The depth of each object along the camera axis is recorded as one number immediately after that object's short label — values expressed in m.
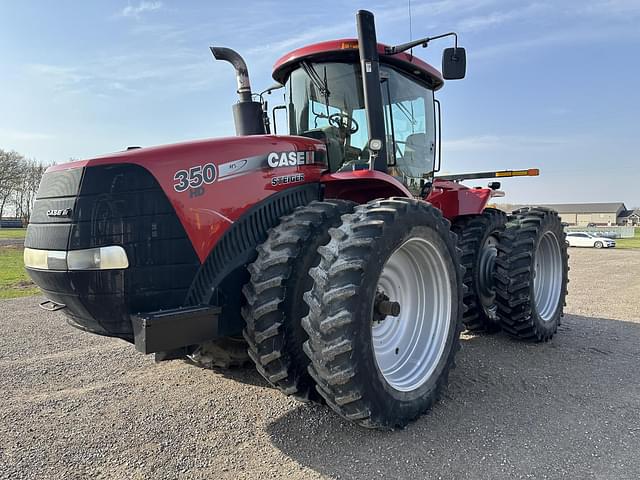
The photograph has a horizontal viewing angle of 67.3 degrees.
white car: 32.38
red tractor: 2.76
